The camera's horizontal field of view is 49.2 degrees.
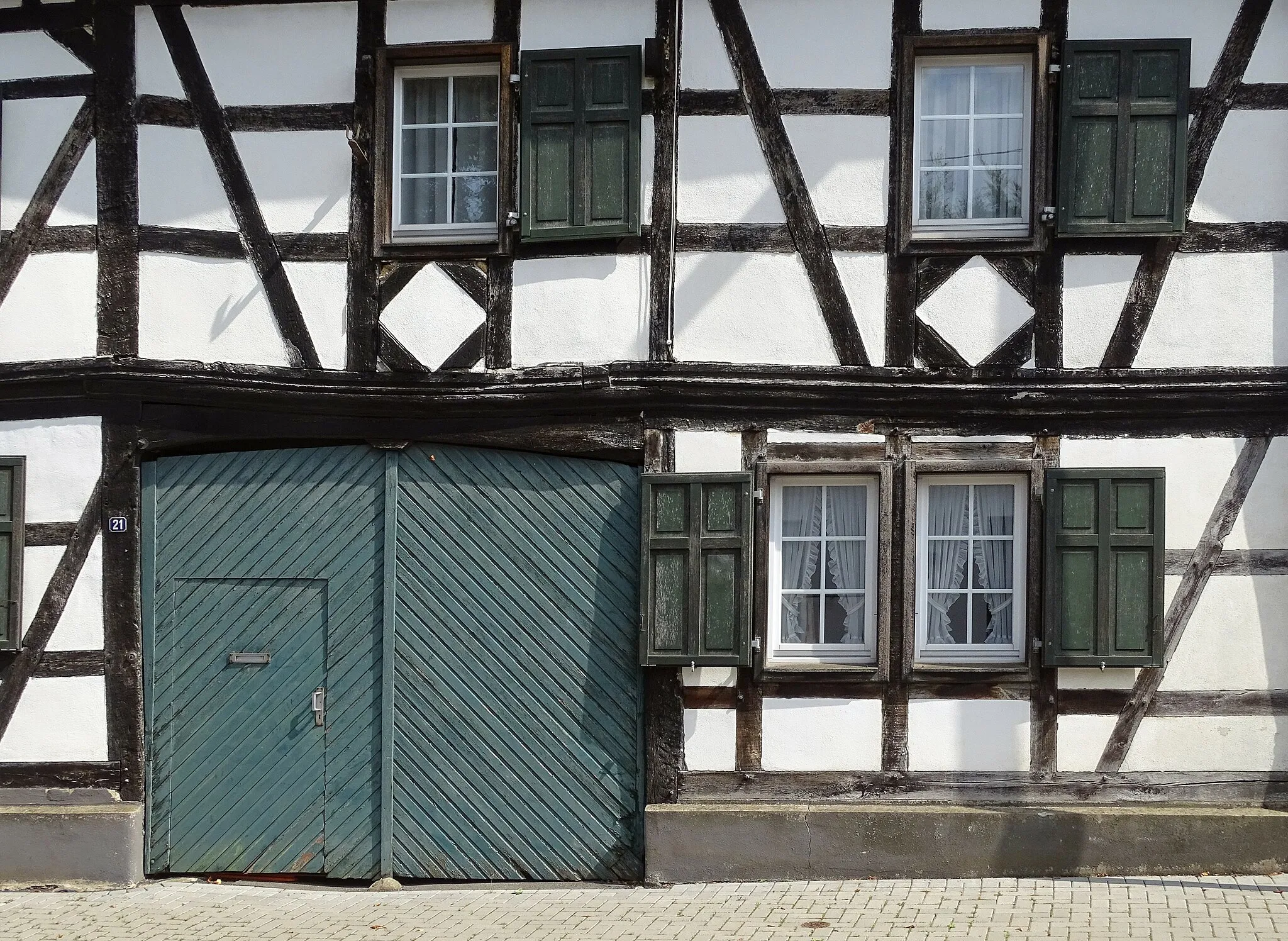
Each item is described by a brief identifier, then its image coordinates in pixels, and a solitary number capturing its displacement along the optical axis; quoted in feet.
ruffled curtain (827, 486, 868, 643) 26.66
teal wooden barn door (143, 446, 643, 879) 26.73
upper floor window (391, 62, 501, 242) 27.37
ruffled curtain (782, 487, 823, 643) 26.73
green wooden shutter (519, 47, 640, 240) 26.25
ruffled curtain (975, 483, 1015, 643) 26.32
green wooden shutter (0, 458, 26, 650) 27.12
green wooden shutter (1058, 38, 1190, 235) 25.38
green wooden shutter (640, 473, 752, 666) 25.90
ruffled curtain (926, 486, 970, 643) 26.45
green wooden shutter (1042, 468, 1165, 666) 25.32
